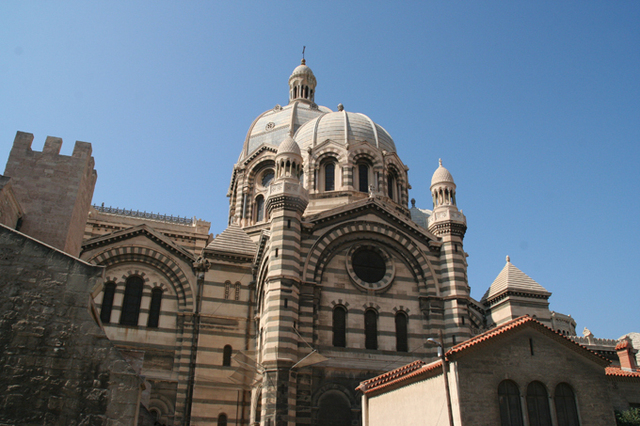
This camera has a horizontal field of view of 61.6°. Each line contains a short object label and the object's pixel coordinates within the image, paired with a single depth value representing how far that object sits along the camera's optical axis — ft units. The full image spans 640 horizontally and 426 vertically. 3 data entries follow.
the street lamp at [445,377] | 46.52
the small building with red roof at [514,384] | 49.39
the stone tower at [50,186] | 58.70
